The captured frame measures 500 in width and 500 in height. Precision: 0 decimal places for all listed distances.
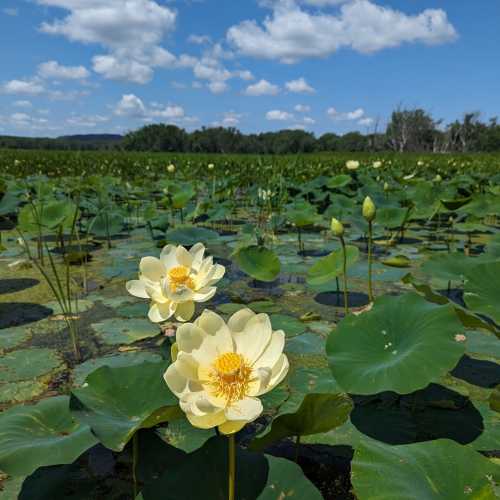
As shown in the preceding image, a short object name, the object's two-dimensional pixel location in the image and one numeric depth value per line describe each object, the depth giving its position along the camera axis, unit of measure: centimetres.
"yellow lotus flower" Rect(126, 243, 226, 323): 111
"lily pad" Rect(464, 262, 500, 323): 138
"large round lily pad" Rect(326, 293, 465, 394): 105
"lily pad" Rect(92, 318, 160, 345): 189
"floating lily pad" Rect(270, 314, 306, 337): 189
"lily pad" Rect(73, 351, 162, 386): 160
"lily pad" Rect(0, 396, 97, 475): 84
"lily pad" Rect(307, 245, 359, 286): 217
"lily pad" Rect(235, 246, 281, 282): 240
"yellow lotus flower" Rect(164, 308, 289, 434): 69
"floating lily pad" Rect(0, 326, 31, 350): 183
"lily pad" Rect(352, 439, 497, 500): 71
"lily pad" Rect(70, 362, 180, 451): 88
